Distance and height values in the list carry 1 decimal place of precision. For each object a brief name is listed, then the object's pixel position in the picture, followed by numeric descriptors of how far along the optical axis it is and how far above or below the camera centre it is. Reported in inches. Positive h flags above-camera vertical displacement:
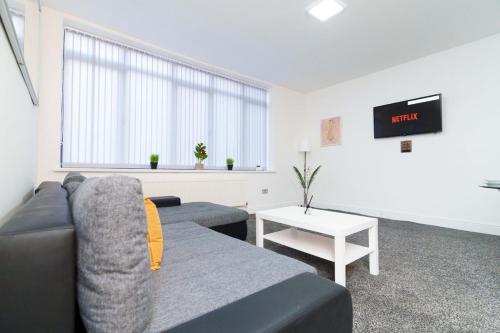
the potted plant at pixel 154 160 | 128.5 +6.2
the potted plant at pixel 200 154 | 144.9 +10.9
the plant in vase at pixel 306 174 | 199.6 -2.7
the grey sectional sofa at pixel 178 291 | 19.9 -15.1
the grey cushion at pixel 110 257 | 20.8 -8.0
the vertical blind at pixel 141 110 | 111.6 +36.1
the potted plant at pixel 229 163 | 161.0 +5.7
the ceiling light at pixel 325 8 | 94.0 +69.2
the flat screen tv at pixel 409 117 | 133.6 +34.1
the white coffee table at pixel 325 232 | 63.0 -21.4
